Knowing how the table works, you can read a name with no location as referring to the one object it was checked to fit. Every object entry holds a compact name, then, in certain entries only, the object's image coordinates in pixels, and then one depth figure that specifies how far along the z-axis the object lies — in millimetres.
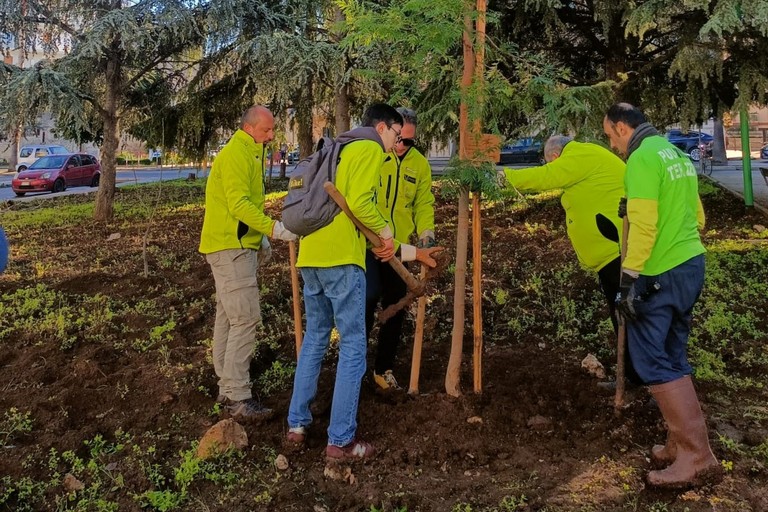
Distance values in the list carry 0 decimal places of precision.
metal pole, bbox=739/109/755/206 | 9133
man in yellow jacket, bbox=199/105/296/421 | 3574
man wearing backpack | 2920
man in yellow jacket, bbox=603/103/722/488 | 2736
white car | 29781
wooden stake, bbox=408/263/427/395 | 3648
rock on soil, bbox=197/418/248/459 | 3139
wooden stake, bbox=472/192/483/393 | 3457
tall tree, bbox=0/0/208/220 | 9961
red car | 22141
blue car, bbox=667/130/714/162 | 28122
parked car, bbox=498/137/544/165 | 27844
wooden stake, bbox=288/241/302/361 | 3740
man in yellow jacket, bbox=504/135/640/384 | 3557
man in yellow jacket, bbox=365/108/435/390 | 3707
